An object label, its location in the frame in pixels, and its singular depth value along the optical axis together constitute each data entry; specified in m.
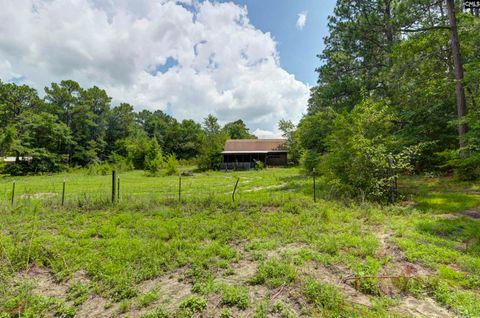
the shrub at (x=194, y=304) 2.81
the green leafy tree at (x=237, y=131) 54.17
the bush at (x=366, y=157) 7.46
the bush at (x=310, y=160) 15.71
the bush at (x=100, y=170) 25.94
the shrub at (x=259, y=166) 25.49
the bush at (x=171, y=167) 23.38
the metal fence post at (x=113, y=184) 7.67
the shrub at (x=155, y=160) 23.19
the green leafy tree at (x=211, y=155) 26.98
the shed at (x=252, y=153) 27.73
